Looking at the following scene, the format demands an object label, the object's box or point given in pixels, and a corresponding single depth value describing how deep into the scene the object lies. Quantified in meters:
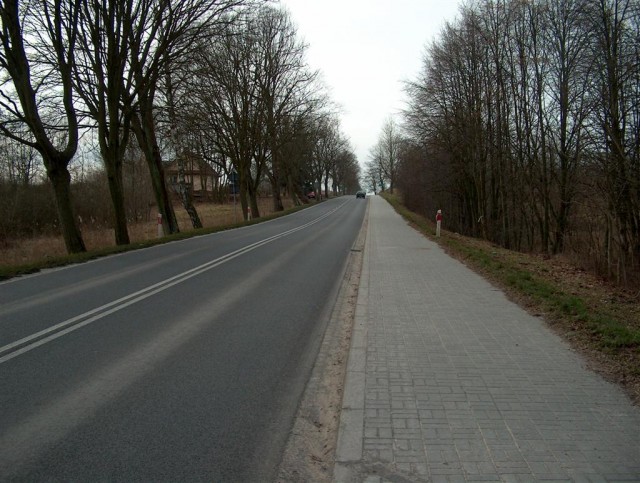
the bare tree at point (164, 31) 15.91
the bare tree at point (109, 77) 15.21
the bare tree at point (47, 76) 13.37
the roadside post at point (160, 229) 18.88
